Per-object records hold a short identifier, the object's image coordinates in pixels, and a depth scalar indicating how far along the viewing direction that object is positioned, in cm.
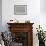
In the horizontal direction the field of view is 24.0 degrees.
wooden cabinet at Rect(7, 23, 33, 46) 397
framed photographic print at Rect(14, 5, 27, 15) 413
